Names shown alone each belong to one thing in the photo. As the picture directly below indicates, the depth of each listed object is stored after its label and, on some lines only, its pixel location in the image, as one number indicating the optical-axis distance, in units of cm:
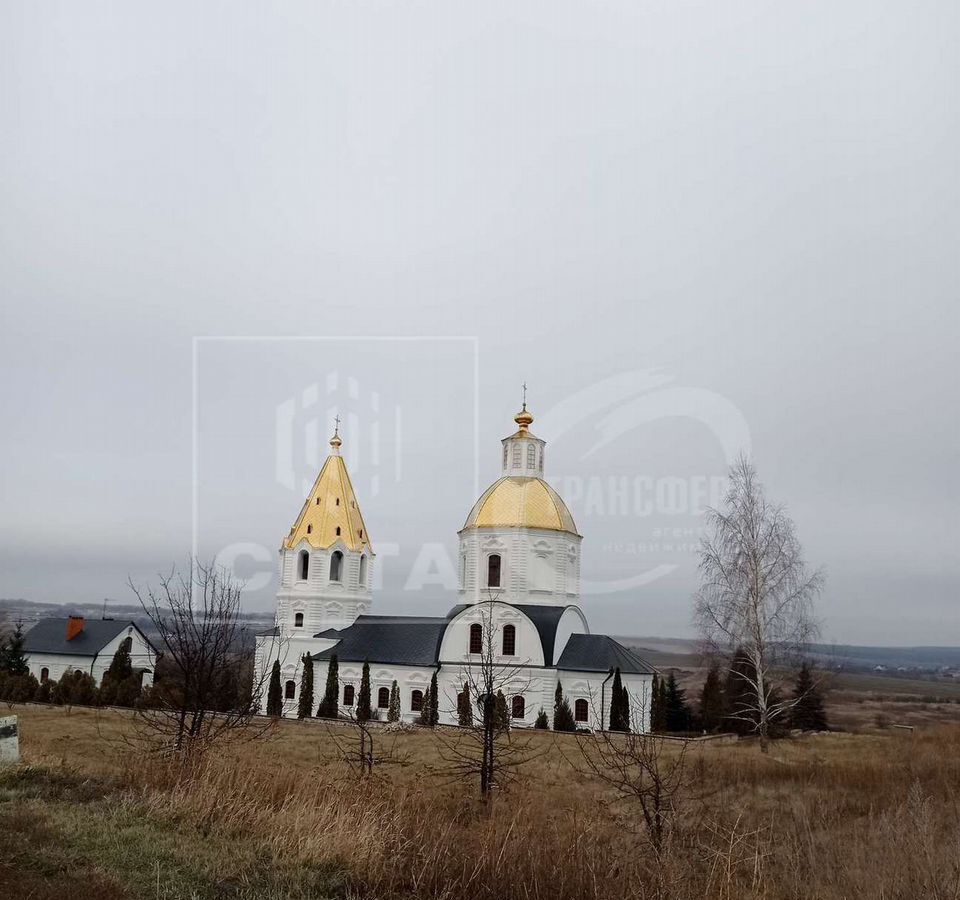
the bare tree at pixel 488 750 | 1112
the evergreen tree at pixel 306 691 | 3528
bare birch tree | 2233
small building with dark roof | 4538
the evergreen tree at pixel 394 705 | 3428
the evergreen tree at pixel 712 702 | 3428
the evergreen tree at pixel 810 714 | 3412
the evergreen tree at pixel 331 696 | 3484
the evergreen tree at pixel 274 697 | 3475
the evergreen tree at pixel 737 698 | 3140
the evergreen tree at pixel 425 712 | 3319
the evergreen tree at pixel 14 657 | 4353
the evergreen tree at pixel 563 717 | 3164
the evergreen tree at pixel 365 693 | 3437
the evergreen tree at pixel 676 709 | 3672
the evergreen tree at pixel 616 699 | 3135
